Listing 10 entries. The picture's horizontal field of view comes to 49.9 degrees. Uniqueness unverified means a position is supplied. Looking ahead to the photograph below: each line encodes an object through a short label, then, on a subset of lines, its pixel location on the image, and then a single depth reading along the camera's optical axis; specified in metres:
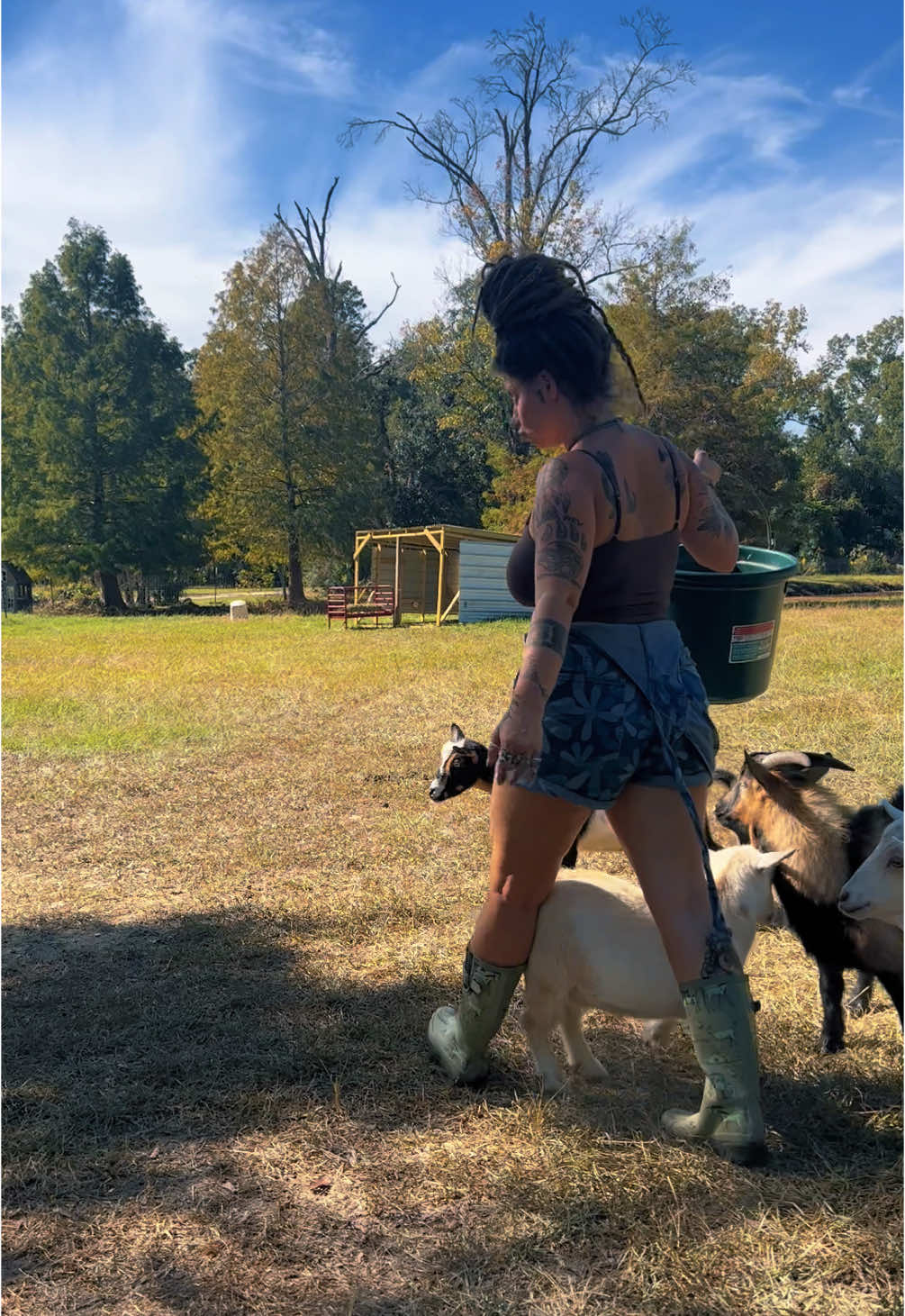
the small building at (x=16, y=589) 32.50
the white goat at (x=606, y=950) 2.61
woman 2.24
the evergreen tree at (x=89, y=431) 29.41
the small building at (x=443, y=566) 21.58
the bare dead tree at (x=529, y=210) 25.00
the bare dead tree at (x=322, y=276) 30.11
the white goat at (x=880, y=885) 2.56
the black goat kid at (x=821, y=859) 2.94
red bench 20.72
